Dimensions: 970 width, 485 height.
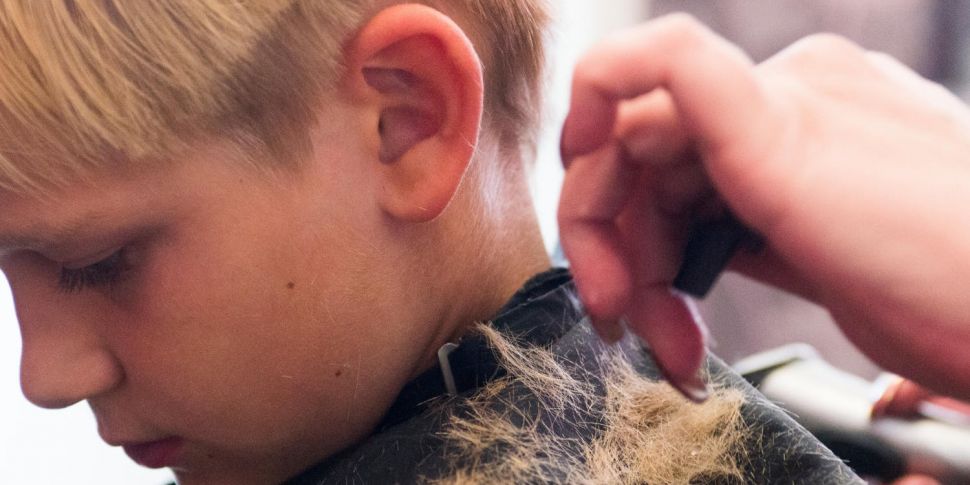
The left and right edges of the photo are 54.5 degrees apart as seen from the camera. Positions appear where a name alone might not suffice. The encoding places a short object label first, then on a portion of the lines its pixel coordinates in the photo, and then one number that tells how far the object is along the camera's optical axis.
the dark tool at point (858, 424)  0.69
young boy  0.51
